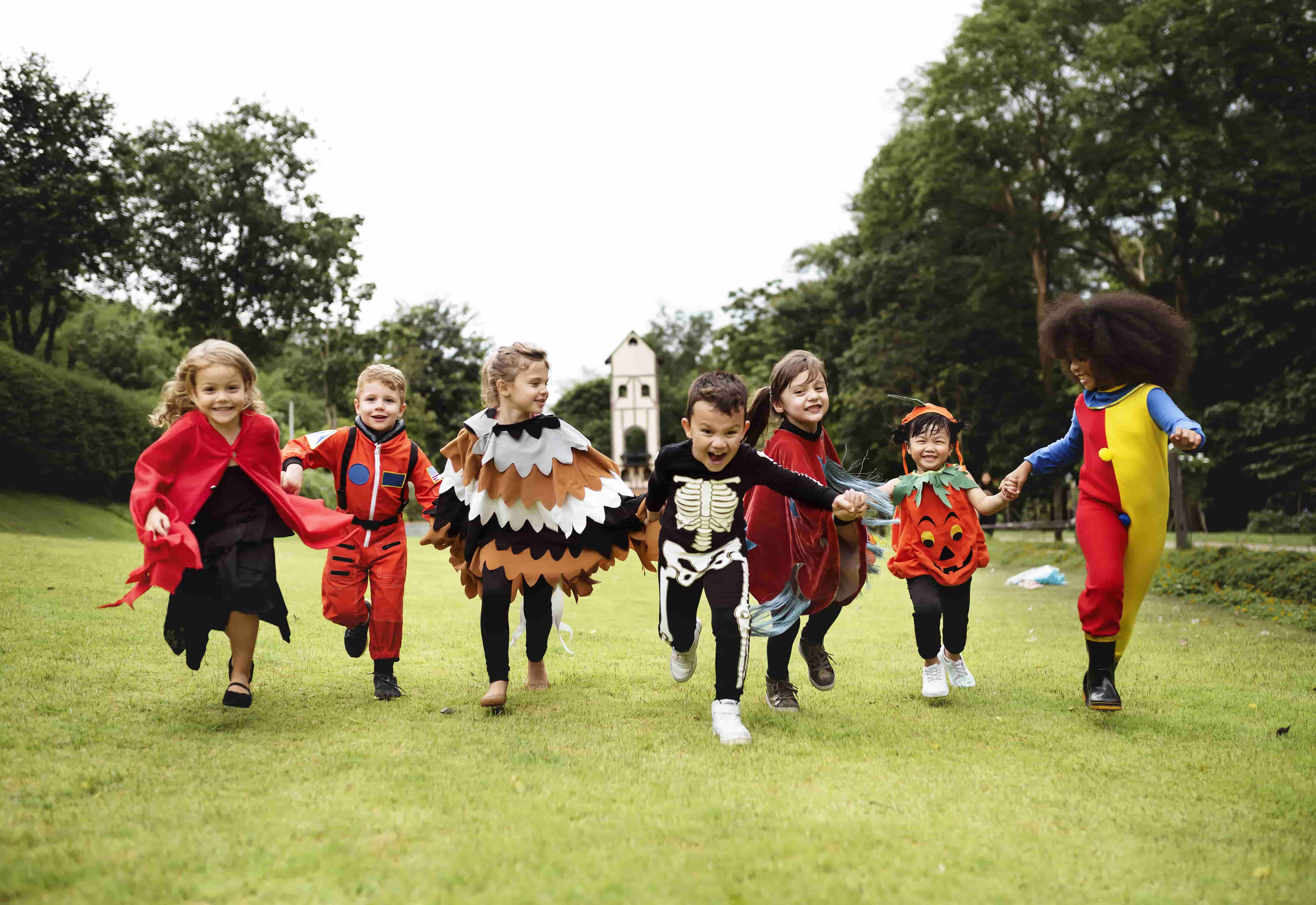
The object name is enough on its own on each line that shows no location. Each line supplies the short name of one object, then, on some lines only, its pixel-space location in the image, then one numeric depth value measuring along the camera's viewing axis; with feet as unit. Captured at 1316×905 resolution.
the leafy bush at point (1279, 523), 60.75
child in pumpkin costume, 17.54
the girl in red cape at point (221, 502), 15.06
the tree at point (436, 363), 122.01
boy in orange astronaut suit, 17.08
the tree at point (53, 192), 67.56
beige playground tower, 130.62
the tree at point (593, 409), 197.98
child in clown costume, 15.29
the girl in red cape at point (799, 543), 16.48
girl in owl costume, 16.58
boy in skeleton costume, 14.61
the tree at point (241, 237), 87.81
